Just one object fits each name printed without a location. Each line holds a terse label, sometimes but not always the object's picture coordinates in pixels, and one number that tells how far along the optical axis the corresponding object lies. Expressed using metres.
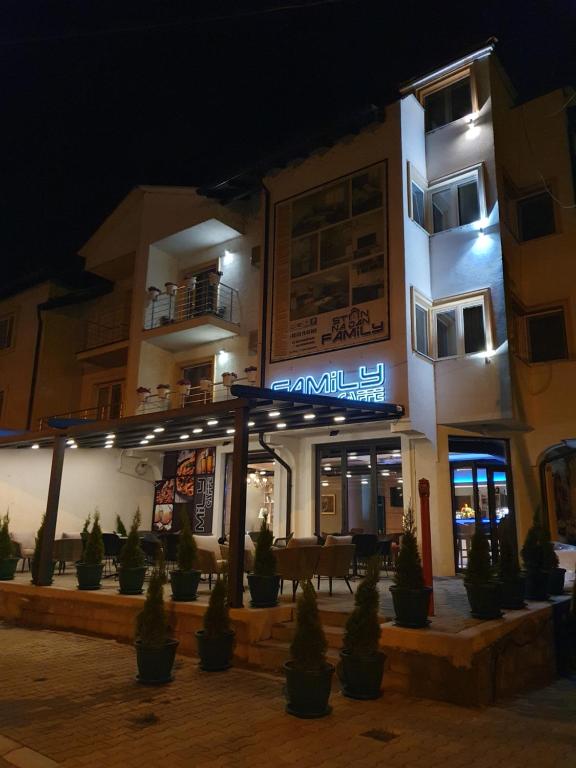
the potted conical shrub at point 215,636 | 6.91
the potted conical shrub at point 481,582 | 7.00
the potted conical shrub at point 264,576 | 7.93
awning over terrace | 8.10
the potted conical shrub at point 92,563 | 9.89
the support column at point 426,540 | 7.16
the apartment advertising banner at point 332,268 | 13.52
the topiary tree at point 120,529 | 12.50
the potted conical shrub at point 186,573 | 8.48
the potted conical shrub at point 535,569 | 8.77
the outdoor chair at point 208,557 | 9.46
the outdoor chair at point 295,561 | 8.62
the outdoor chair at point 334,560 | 8.86
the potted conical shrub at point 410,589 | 6.50
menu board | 16.88
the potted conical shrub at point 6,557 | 11.60
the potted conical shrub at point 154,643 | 6.41
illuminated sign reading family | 12.67
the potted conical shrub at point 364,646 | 5.77
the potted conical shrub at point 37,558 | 10.77
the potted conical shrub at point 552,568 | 9.05
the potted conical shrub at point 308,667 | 5.34
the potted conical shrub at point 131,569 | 9.27
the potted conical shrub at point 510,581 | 7.88
